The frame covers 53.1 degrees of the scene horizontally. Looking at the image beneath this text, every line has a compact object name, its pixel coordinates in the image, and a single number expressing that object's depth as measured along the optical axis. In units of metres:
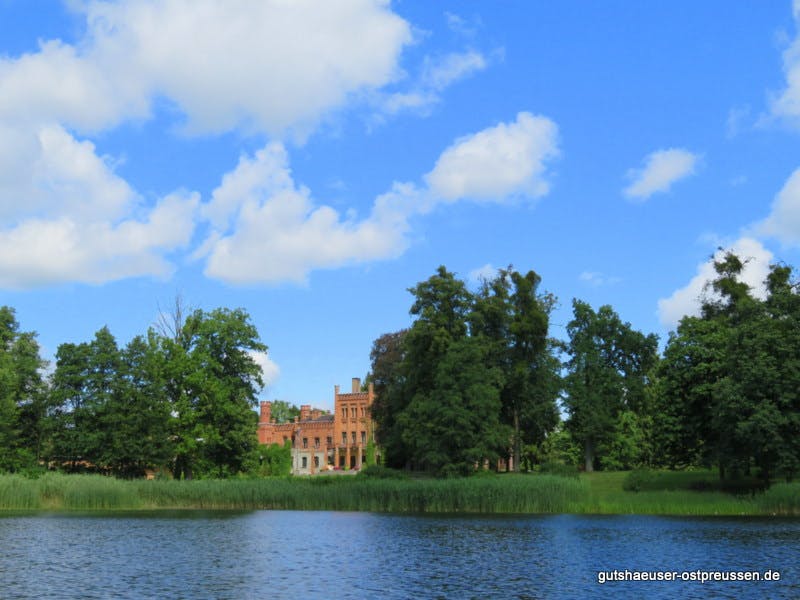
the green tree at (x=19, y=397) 59.28
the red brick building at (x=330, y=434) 108.38
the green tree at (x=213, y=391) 62.56
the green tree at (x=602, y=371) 68.69
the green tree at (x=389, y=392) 71.75
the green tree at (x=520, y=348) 68.56
